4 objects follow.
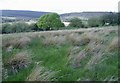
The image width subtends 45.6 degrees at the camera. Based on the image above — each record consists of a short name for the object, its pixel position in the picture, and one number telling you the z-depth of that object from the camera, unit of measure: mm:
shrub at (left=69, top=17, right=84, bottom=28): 25540
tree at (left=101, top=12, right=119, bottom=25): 21448
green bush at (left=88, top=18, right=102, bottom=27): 23654
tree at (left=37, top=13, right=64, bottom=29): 27535
